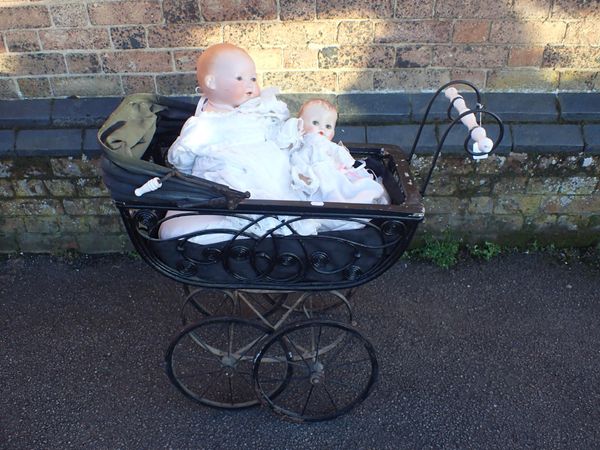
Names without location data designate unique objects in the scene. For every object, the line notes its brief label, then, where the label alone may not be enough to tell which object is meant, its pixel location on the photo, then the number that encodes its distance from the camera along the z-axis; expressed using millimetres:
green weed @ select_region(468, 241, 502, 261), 3709
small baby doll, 2352
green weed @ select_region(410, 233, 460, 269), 3668
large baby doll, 2293
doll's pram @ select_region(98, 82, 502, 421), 2104
